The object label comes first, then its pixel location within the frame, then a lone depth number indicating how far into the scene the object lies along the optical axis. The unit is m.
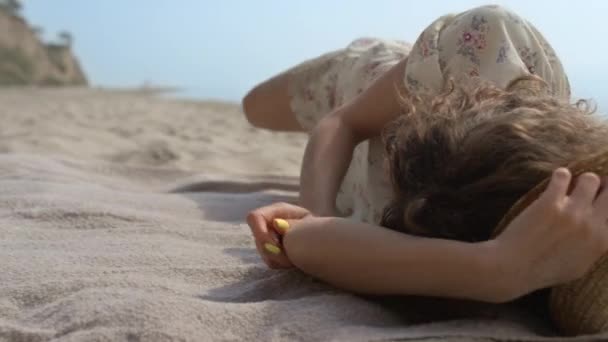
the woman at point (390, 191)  0.94
